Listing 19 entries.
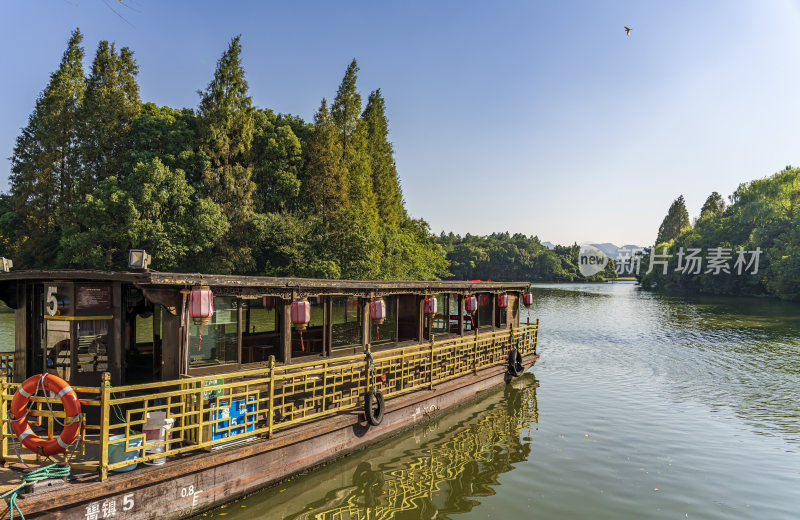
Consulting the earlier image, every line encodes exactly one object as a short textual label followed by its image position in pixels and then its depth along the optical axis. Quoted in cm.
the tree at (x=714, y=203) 9342
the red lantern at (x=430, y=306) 1334
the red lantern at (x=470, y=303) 1475
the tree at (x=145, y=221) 2706
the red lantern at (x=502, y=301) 1672
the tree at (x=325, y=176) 3612
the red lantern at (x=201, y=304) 735
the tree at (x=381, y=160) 4697
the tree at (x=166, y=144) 3052
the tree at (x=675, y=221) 10700
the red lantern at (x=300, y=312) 921
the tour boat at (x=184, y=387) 606
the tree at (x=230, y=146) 3159
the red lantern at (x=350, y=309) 1218
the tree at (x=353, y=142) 3925
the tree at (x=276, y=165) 3488
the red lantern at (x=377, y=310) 1126
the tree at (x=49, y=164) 3092
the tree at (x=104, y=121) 3056
